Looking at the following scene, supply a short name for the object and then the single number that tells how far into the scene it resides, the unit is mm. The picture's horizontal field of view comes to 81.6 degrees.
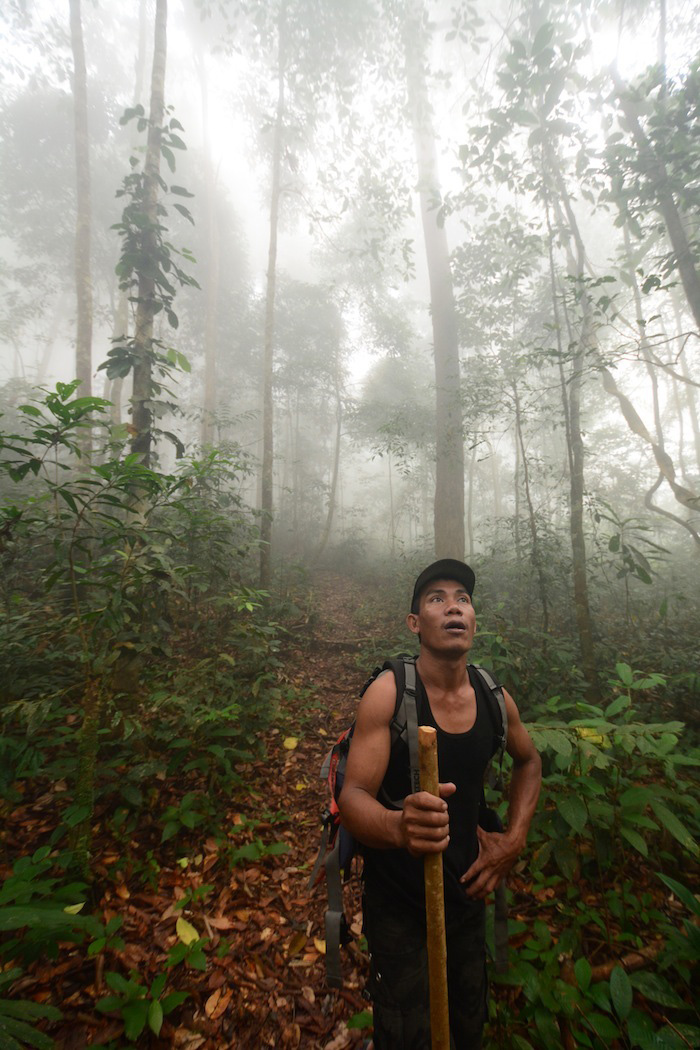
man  1899
